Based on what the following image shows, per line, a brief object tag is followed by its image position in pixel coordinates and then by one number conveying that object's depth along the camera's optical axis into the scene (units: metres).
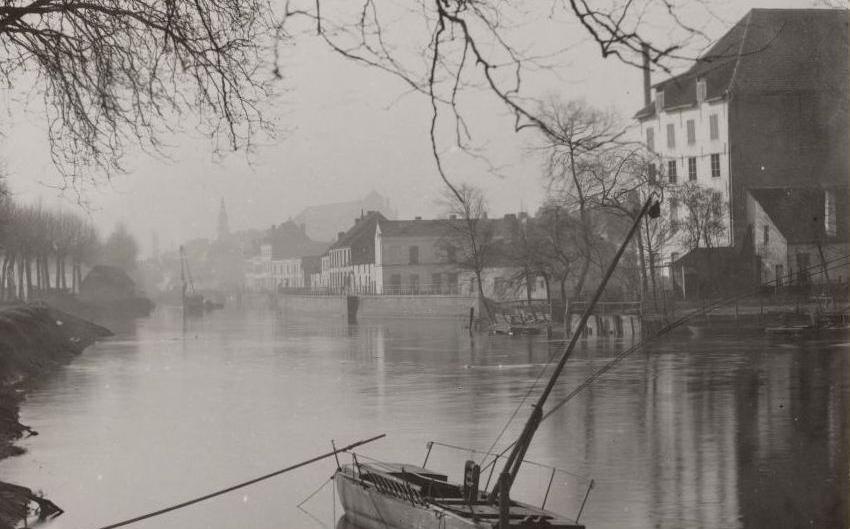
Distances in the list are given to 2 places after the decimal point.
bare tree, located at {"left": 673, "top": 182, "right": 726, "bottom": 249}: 58.09
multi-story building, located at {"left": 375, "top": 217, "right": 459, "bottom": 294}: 98.38
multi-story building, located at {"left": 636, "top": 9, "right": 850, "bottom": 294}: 58.84
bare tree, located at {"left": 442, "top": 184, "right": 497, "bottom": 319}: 75.25
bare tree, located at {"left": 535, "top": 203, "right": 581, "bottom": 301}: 58.00
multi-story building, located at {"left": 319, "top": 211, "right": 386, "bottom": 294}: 109.38
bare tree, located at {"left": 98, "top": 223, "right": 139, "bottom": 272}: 136.25
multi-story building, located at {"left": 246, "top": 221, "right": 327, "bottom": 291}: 174.88
